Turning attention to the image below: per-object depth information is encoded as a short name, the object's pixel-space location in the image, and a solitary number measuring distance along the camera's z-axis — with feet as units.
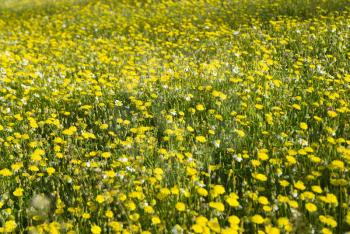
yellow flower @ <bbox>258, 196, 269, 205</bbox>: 9.71
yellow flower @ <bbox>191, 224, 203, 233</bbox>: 8.71
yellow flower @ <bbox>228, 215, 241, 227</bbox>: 9.21
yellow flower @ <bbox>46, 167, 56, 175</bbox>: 11.72
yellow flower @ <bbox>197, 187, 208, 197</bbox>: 10.13
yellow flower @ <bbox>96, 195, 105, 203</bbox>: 10.17
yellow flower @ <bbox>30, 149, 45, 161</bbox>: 12.01
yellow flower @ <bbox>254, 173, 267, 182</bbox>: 10.50
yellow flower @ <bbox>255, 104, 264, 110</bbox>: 14.65
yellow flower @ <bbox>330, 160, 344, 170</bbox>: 10.66
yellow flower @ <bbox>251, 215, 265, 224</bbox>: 9.12
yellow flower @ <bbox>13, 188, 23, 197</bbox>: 10.68
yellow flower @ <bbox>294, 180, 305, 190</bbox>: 10.13
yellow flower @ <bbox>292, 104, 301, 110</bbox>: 14.22
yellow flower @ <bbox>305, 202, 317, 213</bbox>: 9.25
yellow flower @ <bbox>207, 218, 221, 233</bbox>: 8.80
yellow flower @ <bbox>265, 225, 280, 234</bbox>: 8.77
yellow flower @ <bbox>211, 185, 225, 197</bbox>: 10.07
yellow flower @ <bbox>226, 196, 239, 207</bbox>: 9.64
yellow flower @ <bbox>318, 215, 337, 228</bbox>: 8.86
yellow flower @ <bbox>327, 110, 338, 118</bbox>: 13.48
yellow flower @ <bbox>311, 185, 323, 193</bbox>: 9.84
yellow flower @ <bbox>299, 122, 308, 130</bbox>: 12.82
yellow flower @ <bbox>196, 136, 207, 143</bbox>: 12.80
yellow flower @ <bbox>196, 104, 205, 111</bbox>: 14.83
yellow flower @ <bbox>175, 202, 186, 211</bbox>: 9.56
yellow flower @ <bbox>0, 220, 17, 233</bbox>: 9.70
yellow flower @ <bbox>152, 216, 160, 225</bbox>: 9.25
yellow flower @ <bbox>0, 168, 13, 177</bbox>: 11.50
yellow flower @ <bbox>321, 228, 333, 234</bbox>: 8.66
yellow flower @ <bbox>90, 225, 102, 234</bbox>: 9.42
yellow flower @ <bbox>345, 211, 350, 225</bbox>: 8.99
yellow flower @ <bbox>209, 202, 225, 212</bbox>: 9.53
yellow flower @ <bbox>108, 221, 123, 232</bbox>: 9.25
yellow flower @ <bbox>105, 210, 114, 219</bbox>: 9.55
